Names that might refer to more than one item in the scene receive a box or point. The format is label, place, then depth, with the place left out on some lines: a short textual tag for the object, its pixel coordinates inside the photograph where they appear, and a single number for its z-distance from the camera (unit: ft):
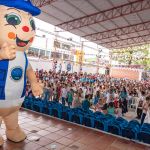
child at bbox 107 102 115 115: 23.07
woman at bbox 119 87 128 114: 28.00
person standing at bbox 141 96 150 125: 20.72
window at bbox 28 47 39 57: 60.51
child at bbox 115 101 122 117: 22.37
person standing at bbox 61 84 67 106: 28.05
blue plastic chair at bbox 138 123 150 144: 16.06
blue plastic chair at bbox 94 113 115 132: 17.75
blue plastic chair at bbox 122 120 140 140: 16.46
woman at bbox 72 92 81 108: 25.22
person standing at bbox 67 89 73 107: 27.19
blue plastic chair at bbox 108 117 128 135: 17.17
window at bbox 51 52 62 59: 68.91
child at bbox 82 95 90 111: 23.77
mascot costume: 11.02
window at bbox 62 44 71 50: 77.98
